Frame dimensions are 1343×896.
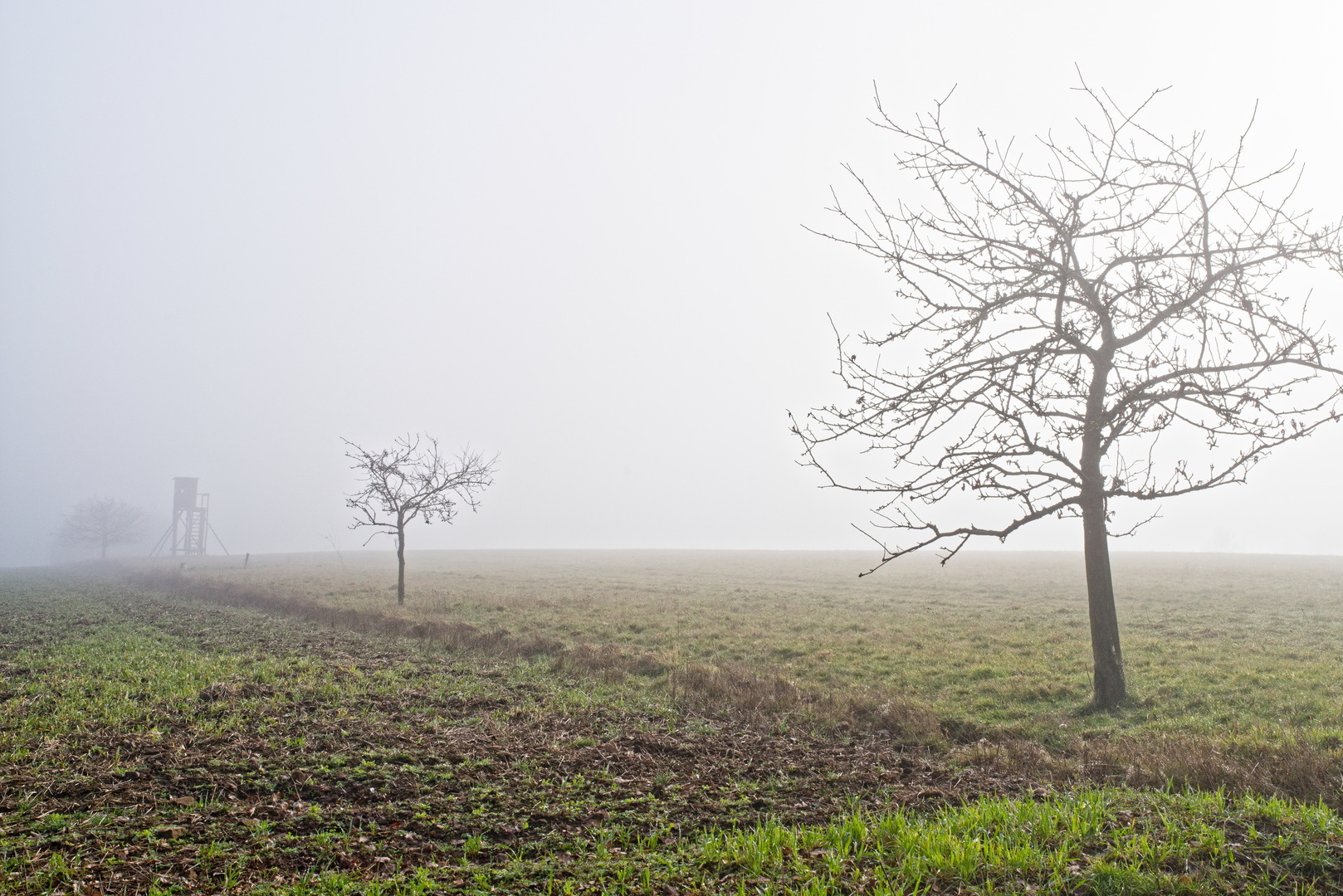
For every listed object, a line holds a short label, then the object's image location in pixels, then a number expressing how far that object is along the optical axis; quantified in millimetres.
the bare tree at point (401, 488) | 29984
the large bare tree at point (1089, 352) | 9859
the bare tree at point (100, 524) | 99562
